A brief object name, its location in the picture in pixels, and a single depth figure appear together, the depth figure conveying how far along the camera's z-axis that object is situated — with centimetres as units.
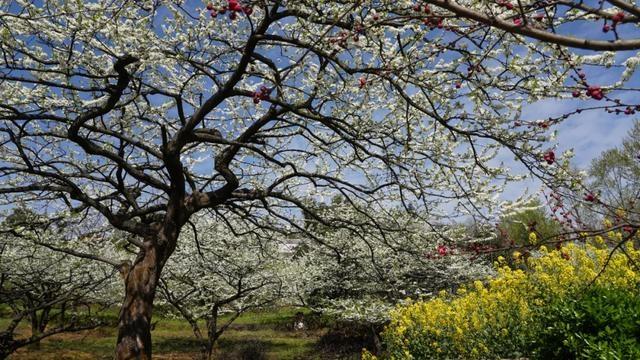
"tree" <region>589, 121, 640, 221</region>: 1969
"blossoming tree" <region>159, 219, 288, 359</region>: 1214
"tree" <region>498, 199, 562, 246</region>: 2252
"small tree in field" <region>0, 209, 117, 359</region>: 500
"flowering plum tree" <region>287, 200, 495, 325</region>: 1436
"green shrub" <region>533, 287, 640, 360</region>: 456
